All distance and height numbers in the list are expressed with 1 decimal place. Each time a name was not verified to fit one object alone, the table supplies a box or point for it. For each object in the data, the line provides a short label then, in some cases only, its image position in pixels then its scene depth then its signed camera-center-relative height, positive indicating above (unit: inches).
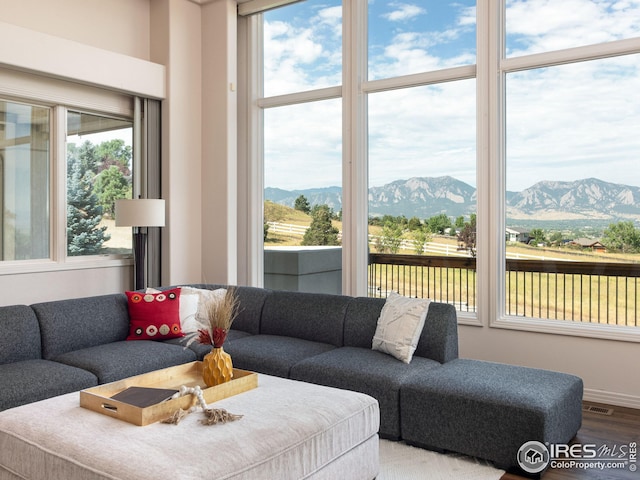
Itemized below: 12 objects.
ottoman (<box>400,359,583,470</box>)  108.3 -35.3
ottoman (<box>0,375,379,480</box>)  76.0 -30.4
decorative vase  108.3 -25.8
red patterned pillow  159.8 -23.5
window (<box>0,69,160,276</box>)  171.3 +22.2
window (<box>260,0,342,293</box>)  204.4 +32.8
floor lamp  178.1 +7.2
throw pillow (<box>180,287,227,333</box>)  164.5 -19.5
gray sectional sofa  112.3 -30.9
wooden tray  89.5 -28.2
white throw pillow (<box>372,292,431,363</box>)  136.2 -22.9
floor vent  144.3 -45.5
